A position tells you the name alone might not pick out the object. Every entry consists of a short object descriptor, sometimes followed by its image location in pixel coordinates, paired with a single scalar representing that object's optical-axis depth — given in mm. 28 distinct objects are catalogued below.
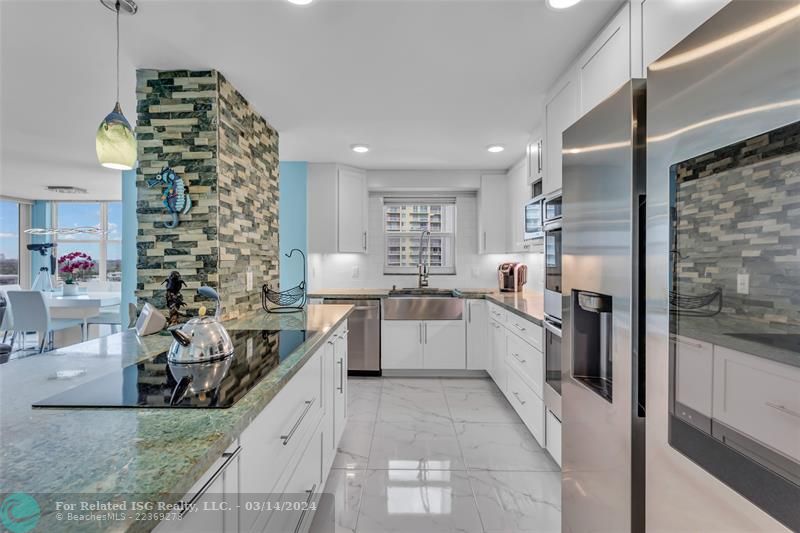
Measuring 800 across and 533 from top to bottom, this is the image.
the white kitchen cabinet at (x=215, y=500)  655
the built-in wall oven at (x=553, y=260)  1910
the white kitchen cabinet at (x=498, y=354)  3258
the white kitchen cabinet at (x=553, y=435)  2074
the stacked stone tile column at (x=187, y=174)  2035
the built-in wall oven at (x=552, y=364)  2008
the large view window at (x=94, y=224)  6980
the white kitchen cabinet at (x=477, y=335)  3896
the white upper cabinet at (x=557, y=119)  1963
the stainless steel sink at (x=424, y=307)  3922
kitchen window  4719
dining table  4672
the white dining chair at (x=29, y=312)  4602
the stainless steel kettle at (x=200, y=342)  1188
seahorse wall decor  2010
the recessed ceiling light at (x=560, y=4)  1490
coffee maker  4094
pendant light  1472
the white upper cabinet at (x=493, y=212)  4270
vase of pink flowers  4953
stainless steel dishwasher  3938
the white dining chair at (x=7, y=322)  4884
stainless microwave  2675
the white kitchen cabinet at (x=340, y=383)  2162
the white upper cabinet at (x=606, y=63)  1474
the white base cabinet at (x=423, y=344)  3908
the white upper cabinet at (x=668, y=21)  1049
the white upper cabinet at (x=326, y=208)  4031
